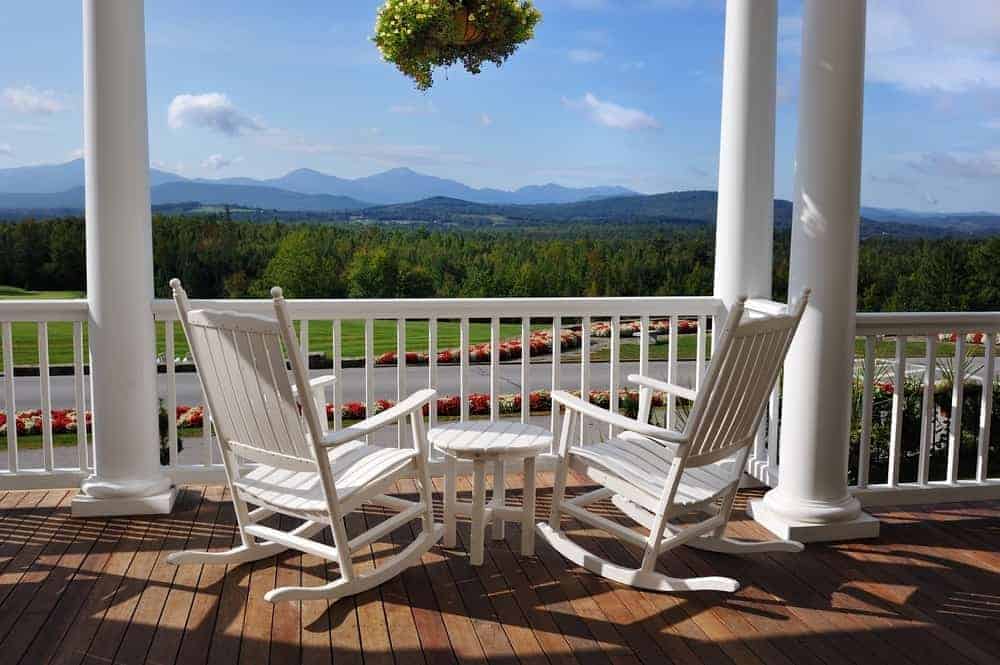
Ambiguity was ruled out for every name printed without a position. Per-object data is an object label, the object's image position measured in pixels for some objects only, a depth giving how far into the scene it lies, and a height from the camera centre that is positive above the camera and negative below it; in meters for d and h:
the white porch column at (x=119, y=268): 3.92 -0.14
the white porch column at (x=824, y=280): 3.67 -0.15
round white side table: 3.47 -0.81
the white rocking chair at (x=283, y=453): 3.08 -0.75
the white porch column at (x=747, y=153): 4.46 +0.43
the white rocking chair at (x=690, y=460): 3.21 -0.81
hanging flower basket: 3.68 +0.82
